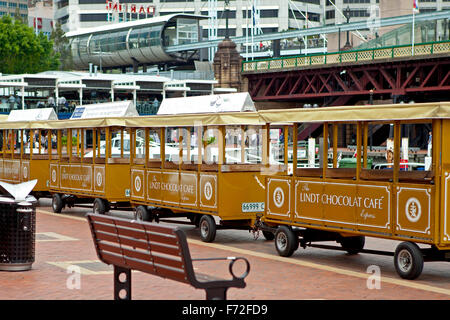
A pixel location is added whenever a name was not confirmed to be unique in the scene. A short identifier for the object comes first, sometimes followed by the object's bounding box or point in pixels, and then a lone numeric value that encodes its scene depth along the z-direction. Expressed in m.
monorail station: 115.12
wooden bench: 7.62
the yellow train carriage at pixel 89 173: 21.17
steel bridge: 65.00
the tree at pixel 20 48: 85.44
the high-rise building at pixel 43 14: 176.38
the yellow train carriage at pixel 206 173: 16.28
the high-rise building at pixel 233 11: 143.00
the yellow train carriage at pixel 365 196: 11.48
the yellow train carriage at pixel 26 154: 25.42
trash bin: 11.69
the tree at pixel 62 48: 124.19
